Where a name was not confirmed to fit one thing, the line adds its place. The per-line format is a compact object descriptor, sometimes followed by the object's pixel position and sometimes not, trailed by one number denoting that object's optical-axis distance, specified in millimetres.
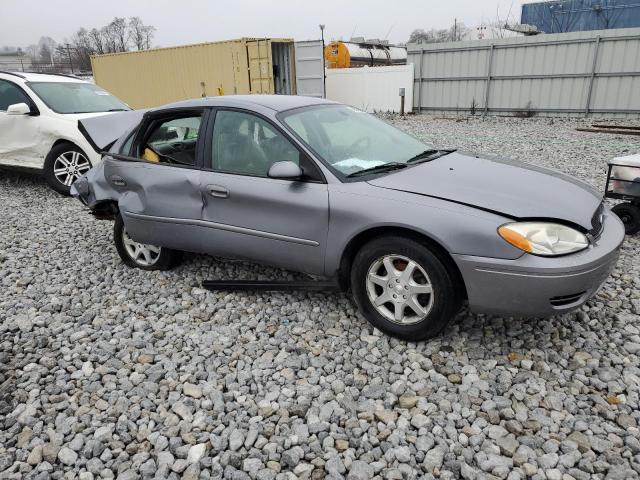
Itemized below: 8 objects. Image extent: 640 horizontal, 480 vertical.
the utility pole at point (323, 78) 15718
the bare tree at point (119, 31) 60906
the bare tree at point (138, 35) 62206
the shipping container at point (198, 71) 15281
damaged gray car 2758
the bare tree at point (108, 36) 60278
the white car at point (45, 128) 7195
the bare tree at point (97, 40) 59969
